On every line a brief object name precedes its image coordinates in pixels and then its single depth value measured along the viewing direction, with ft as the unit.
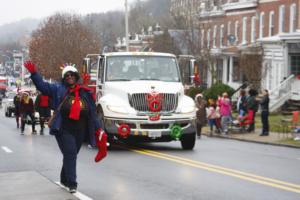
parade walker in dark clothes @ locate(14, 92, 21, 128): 100.94
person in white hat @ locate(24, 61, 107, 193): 33.88
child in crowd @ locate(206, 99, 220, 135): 92.92
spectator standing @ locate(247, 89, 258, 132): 90.69
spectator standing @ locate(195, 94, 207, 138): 91.50
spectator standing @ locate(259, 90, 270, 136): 84.43
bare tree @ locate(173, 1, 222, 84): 169.99
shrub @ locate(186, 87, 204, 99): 146.07
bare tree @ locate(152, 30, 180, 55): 201.29
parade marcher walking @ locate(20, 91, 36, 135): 89.15
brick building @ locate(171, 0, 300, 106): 138.92
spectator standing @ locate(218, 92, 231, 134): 92.12
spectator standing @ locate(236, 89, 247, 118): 95.05
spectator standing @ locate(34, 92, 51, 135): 91.61
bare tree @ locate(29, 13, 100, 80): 223.71
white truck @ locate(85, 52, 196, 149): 59.67
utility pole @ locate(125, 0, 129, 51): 140.05
